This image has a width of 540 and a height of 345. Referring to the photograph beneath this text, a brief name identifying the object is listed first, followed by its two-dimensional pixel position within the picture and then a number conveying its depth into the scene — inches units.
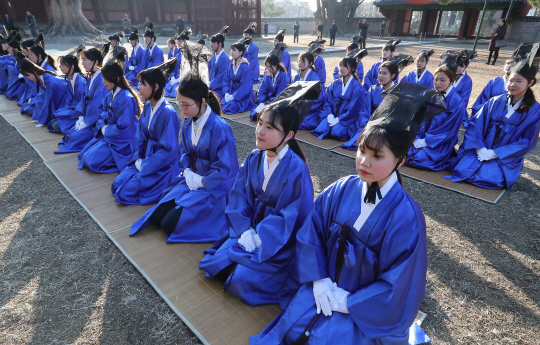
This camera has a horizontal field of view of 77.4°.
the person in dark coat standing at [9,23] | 822.5
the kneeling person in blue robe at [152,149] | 158.4
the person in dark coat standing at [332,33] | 963.3
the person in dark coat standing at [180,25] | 949.8
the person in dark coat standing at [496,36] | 561.3
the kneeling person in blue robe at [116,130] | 192.5
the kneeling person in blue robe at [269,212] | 101.6
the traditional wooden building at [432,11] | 923.4
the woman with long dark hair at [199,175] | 136.7
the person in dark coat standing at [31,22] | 859.4
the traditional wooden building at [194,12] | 1025.5
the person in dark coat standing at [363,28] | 988.6
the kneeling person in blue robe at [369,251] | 75.6
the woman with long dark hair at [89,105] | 217.3
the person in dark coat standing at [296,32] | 1054.4
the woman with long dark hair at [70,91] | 245.1
